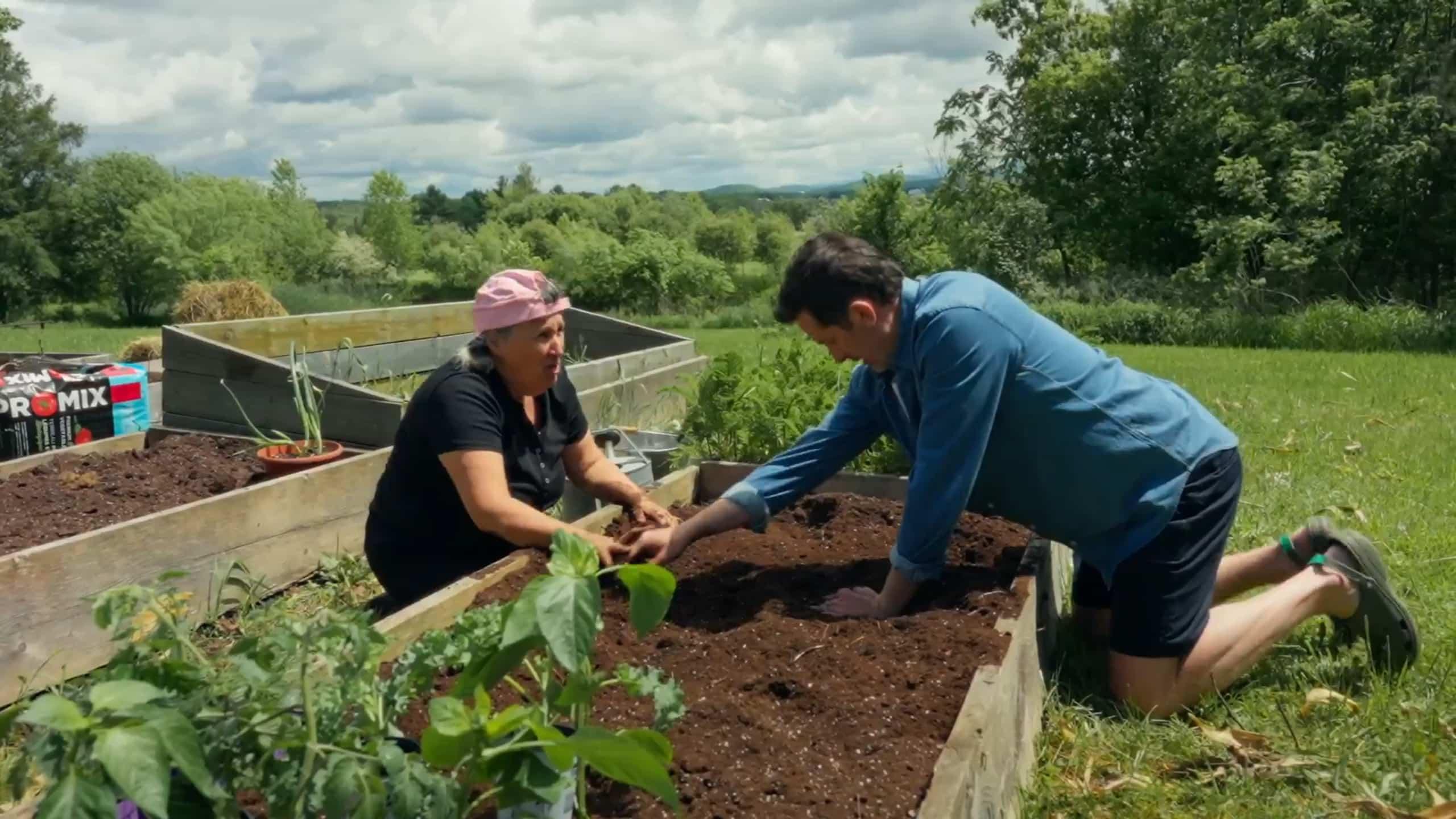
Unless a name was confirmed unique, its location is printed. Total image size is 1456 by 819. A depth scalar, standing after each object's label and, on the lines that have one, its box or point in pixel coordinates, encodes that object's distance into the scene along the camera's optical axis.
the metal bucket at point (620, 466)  4.62
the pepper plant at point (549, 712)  1.45
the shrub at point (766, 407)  4.78
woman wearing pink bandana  3.29
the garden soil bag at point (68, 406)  5.64
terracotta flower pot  5.01
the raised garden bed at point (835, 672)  2.12
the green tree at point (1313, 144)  17.02
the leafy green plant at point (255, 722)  1.26
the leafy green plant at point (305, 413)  5.12
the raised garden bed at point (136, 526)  3.54
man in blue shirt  2.84
